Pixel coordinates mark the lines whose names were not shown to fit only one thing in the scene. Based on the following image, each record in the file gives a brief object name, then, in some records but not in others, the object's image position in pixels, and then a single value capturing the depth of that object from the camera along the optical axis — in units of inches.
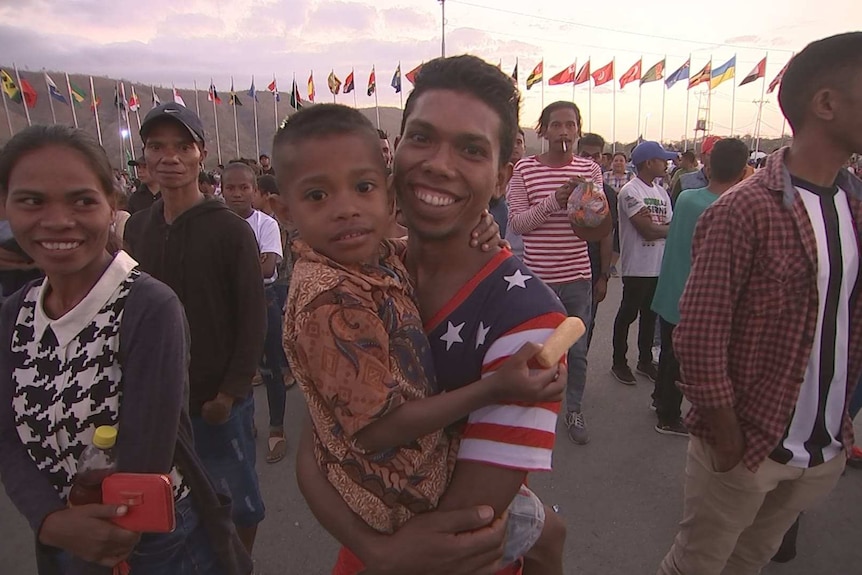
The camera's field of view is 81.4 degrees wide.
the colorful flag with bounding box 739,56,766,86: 848.4
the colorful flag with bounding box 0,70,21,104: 719.1
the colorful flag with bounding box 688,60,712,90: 944.9
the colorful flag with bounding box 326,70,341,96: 1051.3
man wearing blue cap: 176.4
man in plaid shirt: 63.7
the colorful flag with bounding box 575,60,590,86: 939.3
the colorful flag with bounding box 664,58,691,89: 950.4
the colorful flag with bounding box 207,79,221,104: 1117.5
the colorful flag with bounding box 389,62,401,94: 973.6
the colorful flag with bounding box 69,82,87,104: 871.7
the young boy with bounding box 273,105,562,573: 37.6
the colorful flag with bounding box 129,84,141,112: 1027.3
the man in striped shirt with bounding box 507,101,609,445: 143.0
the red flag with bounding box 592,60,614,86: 928.3
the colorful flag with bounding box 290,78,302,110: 1016.9
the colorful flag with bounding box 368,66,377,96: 1082.9
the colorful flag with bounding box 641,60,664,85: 910.4
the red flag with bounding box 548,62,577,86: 929.6
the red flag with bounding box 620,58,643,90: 955.3
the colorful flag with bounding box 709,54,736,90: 906.1
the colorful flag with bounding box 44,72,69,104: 853.8
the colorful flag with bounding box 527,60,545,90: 876.5
